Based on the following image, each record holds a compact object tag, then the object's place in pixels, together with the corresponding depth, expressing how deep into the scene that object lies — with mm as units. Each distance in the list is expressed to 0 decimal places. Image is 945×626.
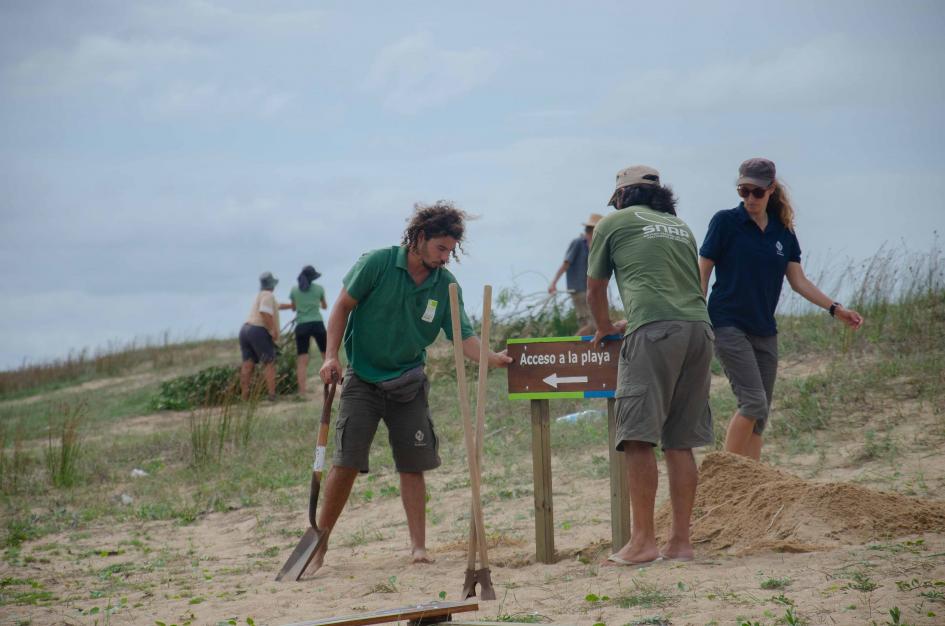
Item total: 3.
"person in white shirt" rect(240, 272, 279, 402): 26719
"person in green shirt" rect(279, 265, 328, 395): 27312
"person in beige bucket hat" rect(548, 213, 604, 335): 24891
